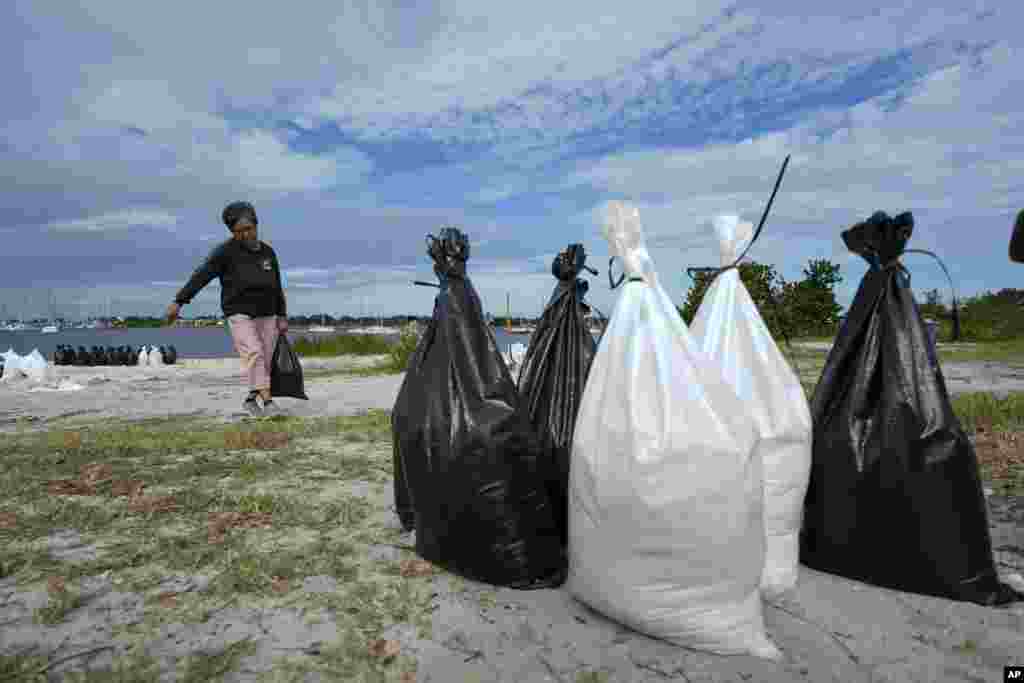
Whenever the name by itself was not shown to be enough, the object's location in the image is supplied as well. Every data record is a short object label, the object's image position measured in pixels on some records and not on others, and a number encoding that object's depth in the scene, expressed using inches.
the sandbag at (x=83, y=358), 605.6
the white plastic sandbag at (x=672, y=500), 67.2
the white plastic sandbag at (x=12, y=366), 405.1
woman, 224.1
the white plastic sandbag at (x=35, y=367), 388.6
